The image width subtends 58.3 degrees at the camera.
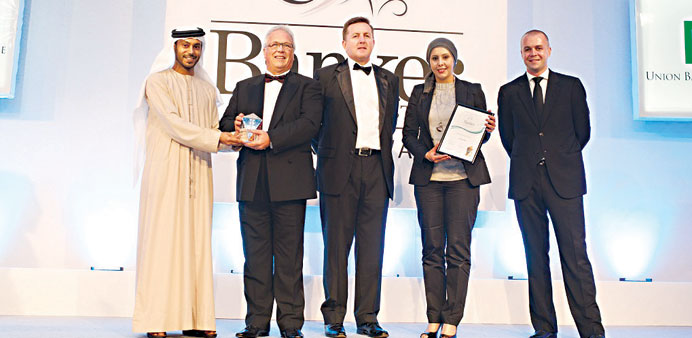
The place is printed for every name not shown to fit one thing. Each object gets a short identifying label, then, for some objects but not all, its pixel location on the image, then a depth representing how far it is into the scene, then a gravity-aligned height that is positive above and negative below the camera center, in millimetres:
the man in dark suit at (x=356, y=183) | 3535 +202
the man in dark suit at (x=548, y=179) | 3512 +254
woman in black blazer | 3463 +144
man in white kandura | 3234 +75
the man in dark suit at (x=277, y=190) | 3379 +139
